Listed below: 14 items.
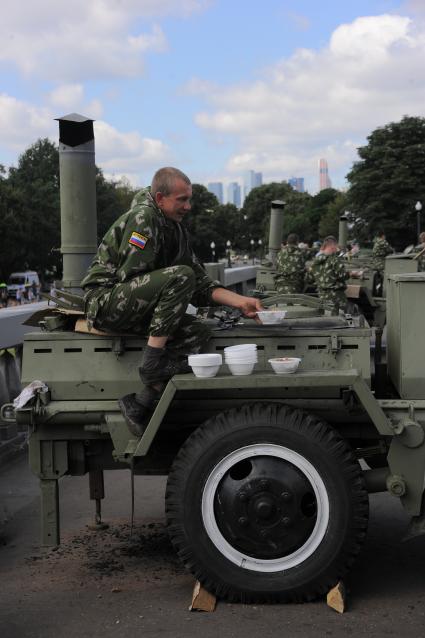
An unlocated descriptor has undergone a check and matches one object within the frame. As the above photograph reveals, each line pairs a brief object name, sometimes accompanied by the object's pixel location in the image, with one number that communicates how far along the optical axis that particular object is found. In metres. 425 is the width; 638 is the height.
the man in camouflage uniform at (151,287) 4.38
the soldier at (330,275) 13.07
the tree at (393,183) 66.56
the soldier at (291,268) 13.70
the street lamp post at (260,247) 128.64
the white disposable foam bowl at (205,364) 4.16
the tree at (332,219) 106.88
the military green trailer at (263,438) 4.14
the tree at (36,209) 64.88
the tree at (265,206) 128.25
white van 64.05
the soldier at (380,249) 22.48
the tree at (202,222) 112.81
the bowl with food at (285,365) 4.17
